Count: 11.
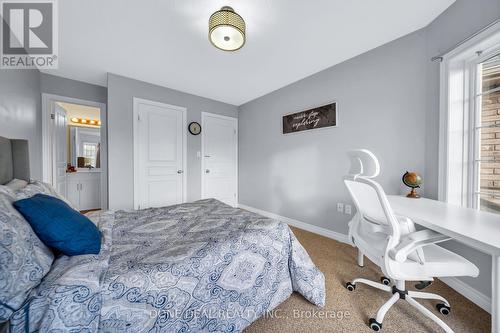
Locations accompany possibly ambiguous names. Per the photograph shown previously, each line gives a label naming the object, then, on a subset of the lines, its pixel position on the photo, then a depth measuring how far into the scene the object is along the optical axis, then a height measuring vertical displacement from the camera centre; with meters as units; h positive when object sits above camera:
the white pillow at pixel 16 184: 1.31 -0.16
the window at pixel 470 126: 1.41 +0.32
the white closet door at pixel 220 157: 3.68 +0.14
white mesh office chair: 1.03 -0.52
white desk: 0.80 -0.33
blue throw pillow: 0.89 -0.32
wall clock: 3.44 +0.68
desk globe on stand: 1.71 -0.16
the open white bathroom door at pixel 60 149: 2.81 +0.23
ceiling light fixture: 1.42 +1.07
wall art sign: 2.52 +0.68
